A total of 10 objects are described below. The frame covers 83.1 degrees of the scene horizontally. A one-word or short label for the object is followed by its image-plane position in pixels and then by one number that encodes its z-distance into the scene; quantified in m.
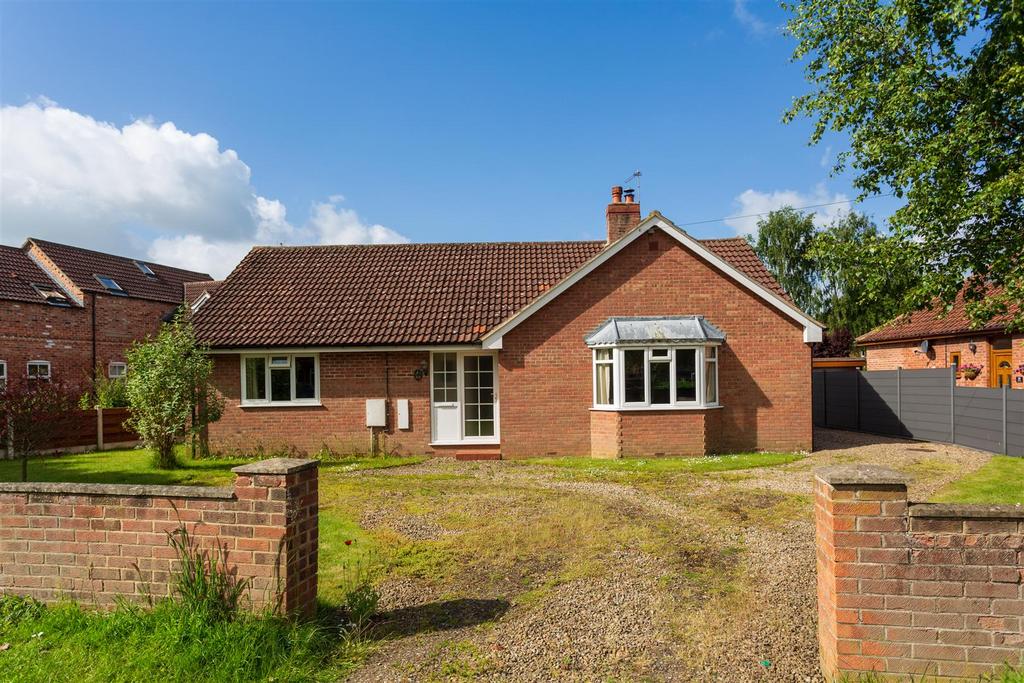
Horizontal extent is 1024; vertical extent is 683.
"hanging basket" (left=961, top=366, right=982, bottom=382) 19.88
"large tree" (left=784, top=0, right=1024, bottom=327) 10.94
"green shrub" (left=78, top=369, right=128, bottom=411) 19.12
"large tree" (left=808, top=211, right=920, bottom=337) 36.50
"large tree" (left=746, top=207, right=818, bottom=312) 39.53
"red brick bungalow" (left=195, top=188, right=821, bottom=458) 13.49
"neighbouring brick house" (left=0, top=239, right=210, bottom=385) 23.03
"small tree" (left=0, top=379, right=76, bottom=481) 11.23
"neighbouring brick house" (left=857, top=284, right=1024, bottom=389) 18.83
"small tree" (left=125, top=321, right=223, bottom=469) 12.53
